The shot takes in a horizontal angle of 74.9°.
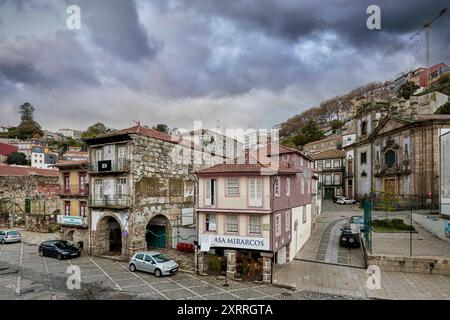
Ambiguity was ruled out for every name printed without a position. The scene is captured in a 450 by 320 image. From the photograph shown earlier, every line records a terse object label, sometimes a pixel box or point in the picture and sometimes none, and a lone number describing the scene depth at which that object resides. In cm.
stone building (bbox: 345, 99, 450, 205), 3819
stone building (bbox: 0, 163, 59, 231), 4447
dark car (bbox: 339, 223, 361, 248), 2691
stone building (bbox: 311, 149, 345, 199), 6450
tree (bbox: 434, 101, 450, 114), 5792
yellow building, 2992
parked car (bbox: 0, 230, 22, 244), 3309
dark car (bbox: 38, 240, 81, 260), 2630
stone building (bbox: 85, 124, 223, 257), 2653
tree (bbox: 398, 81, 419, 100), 8808
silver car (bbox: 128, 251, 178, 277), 2098
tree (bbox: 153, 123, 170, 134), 8094
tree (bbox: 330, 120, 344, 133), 9719
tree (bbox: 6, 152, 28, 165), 8831
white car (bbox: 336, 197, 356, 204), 5473
